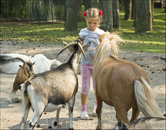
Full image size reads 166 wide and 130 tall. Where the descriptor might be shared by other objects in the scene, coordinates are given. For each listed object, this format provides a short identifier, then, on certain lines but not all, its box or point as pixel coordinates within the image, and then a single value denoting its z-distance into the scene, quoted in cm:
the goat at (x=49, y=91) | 733
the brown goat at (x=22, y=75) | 1064
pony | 605
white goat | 1500
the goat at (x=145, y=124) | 369
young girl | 972
